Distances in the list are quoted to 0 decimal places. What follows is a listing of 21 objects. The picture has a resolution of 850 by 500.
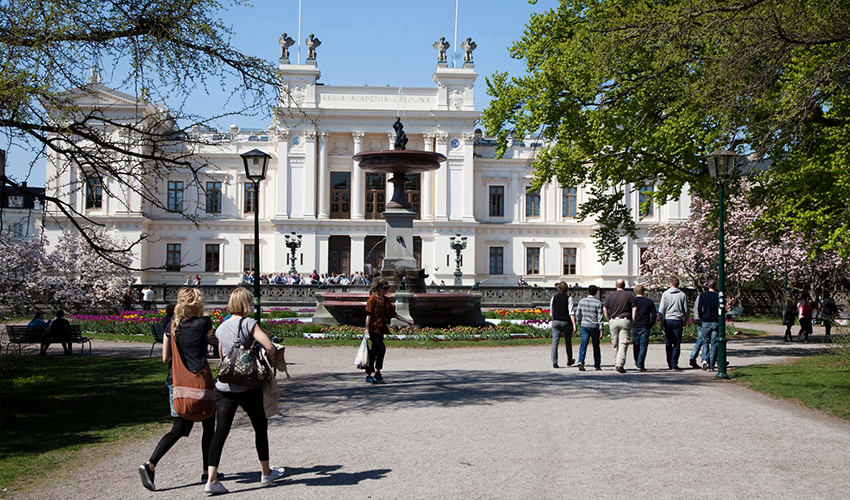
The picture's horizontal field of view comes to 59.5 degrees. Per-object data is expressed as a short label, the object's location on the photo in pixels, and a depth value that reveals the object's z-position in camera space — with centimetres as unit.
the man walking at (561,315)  1420
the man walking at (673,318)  1445
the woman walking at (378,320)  1169
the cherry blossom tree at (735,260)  3456
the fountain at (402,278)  2195
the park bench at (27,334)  1680
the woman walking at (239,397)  584
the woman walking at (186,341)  597
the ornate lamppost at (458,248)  4851
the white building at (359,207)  5456
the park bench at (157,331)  1700
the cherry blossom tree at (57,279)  2728
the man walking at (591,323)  1390
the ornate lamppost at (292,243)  4787
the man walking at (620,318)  1378
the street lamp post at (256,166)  1294
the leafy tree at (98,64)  870
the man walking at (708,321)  1403
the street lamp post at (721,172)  1311
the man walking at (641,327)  1423
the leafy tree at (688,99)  1039
